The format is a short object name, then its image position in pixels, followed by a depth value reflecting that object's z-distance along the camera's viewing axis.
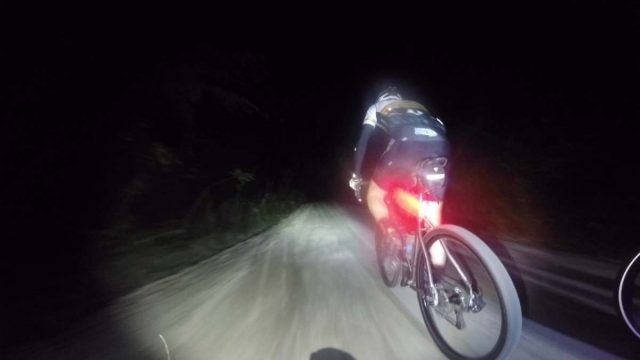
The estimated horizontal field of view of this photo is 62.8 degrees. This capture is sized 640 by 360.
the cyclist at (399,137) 4.19
